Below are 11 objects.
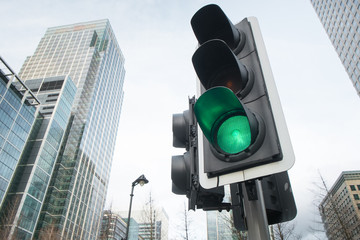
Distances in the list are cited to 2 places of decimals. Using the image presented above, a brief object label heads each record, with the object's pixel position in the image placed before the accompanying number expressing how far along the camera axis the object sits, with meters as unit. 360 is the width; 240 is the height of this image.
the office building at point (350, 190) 73.75
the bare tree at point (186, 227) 20.86
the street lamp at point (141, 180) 12.73
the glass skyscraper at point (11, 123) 48.16
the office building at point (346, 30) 61.62
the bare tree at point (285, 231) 16.61
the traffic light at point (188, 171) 1.66
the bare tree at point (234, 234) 16.57
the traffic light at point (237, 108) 1.28
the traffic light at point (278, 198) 1.57
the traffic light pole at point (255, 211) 1.28
